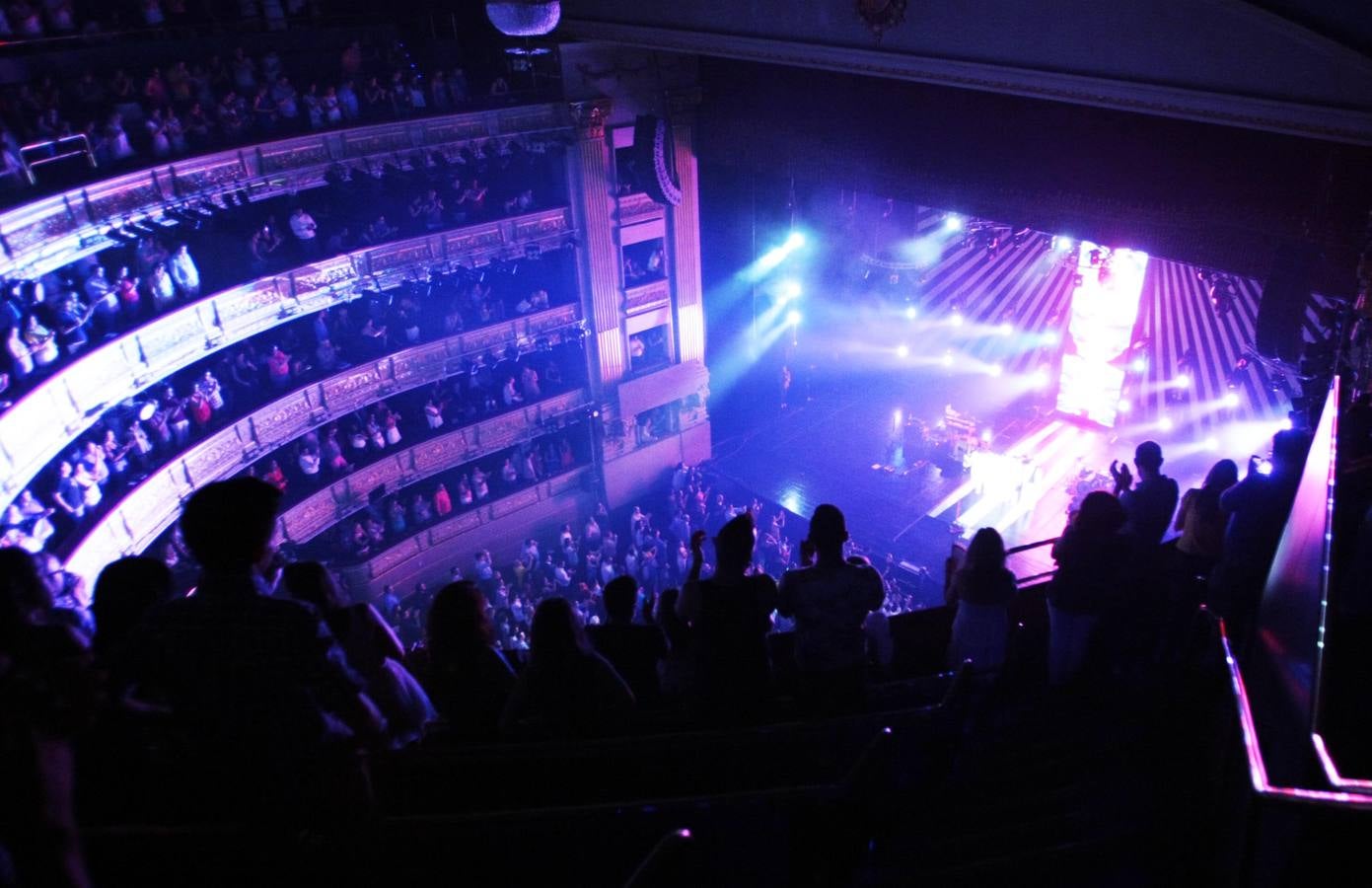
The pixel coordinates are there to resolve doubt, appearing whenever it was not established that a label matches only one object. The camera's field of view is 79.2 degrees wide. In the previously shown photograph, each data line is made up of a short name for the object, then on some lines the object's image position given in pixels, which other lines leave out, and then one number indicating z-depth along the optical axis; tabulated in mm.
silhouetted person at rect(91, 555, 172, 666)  3186
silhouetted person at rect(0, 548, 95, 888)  2143
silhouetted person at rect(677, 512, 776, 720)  4016
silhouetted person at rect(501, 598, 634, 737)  3629
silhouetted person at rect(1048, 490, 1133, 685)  4961
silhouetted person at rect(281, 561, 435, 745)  3557
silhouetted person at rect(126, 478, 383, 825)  2488
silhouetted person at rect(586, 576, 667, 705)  4734
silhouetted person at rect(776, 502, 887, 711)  4242
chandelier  10898
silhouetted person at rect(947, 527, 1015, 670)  5059
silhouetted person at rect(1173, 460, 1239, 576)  5859
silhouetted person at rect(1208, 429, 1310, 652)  5270
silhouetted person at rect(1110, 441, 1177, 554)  5863
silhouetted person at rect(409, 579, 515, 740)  3848
